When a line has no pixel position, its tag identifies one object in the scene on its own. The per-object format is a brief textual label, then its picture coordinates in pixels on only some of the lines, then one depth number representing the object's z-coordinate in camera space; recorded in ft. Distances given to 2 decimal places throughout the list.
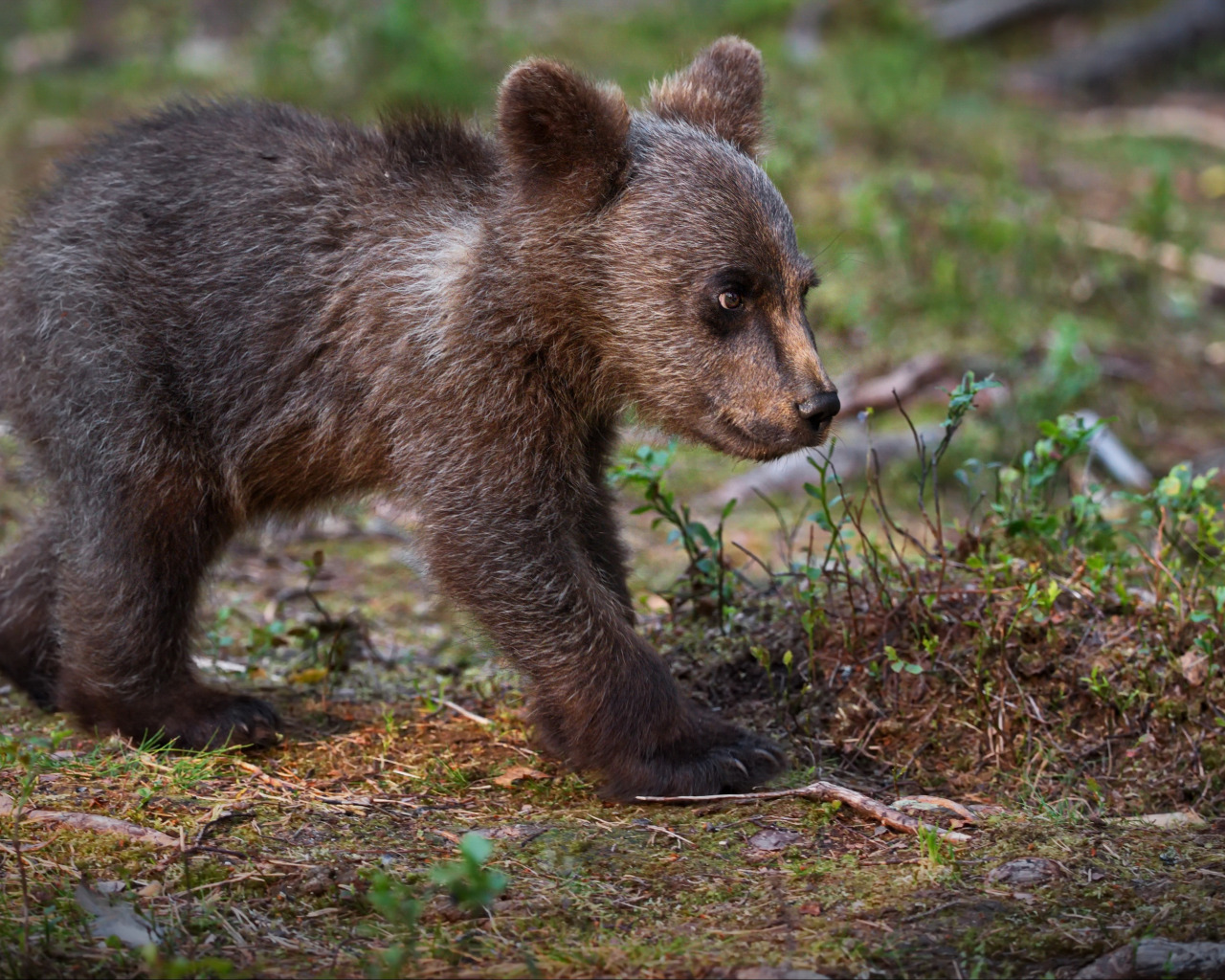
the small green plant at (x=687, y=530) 33.12
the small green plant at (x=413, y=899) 18.86
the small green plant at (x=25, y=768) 20.79
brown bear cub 28.96
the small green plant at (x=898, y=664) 29.32
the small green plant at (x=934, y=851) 24.44
